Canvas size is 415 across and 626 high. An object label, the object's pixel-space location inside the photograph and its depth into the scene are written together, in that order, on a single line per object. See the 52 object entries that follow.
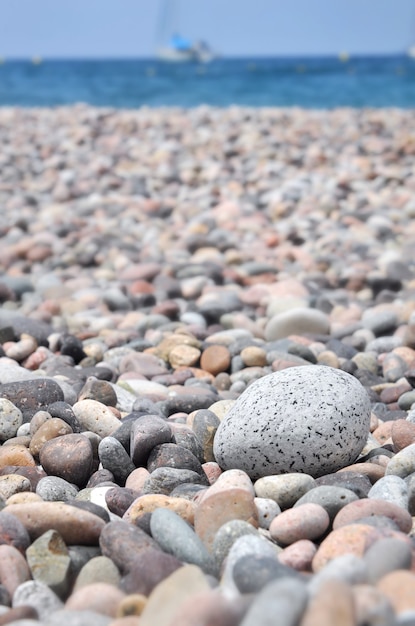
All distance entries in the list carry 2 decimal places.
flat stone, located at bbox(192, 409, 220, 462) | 1.23
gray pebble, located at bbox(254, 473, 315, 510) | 1.13
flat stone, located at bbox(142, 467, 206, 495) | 1.17
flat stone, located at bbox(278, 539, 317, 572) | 1.05
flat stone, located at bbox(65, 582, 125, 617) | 1.01
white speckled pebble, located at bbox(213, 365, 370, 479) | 1.17
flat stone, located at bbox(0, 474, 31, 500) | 1.15
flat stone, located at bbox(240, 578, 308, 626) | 0.94
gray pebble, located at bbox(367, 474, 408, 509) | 1.12
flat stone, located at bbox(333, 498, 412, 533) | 1.09
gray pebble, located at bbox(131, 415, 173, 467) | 1.20
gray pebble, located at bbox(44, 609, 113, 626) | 0.99
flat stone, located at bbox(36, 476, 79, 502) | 1.15
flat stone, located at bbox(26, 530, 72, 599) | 1.05
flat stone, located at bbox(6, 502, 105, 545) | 1.08
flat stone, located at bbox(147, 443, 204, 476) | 1.20
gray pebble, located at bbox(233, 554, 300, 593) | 1.01
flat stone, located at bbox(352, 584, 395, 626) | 0.94
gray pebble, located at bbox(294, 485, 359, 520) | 1.11
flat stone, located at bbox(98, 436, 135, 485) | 1.20
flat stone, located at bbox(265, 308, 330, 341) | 1.55
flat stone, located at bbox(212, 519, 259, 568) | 1.07
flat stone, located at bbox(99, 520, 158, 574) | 1.06
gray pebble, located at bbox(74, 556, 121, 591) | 1.05
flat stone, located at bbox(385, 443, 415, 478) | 1.16
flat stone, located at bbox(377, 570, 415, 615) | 0.96
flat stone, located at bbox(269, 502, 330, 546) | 1.09
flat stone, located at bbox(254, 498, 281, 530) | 1.12
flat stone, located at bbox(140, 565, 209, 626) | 0.98
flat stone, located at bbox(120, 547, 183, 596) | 1.03
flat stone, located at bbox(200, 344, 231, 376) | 1.45
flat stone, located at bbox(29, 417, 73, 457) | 1.21
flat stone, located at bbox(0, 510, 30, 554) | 1.07
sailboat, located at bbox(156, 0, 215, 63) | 37.68
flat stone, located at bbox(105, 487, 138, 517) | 1.14
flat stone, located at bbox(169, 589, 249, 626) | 0.95
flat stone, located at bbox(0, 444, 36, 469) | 1.20
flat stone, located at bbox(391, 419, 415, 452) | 1.21
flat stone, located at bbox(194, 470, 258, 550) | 1.10
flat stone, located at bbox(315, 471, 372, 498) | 1.13
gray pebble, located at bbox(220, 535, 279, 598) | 1.03
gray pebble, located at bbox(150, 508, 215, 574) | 1.06
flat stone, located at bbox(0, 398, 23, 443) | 1.25
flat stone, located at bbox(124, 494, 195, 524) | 1.12
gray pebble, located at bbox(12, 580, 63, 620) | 1.03
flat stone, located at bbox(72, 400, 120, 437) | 1.25
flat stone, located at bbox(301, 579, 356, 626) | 0.93
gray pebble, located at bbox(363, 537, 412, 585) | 1.00
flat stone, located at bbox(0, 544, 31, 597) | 1.04
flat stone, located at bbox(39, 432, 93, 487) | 1.19
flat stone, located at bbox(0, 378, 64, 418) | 1.28
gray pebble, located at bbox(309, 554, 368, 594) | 0.98
